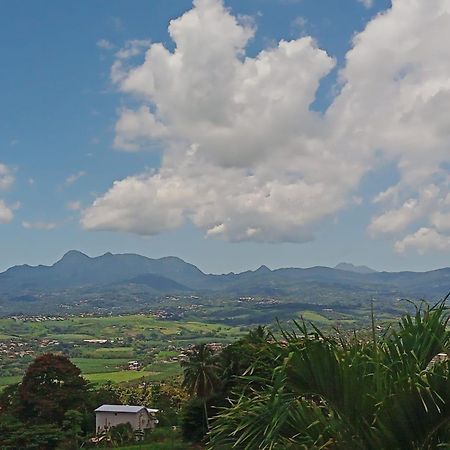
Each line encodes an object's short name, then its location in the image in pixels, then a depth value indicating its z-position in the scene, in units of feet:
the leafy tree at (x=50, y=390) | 127.85
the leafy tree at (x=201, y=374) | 105.29
